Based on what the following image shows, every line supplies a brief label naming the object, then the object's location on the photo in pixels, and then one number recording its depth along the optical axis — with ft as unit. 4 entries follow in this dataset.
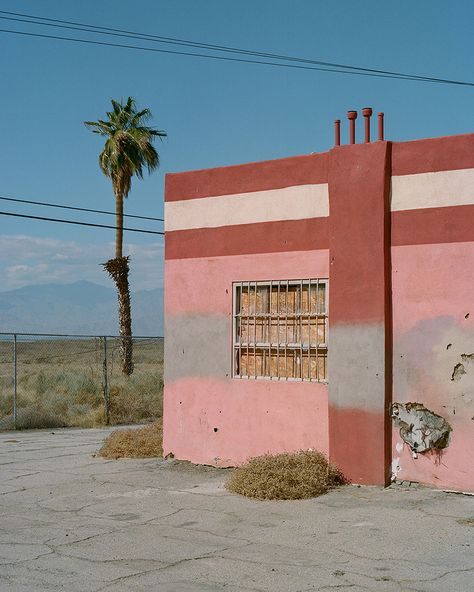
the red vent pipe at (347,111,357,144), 38.71
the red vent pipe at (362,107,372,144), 38.19
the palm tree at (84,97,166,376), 93.50
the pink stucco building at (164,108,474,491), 35.06
